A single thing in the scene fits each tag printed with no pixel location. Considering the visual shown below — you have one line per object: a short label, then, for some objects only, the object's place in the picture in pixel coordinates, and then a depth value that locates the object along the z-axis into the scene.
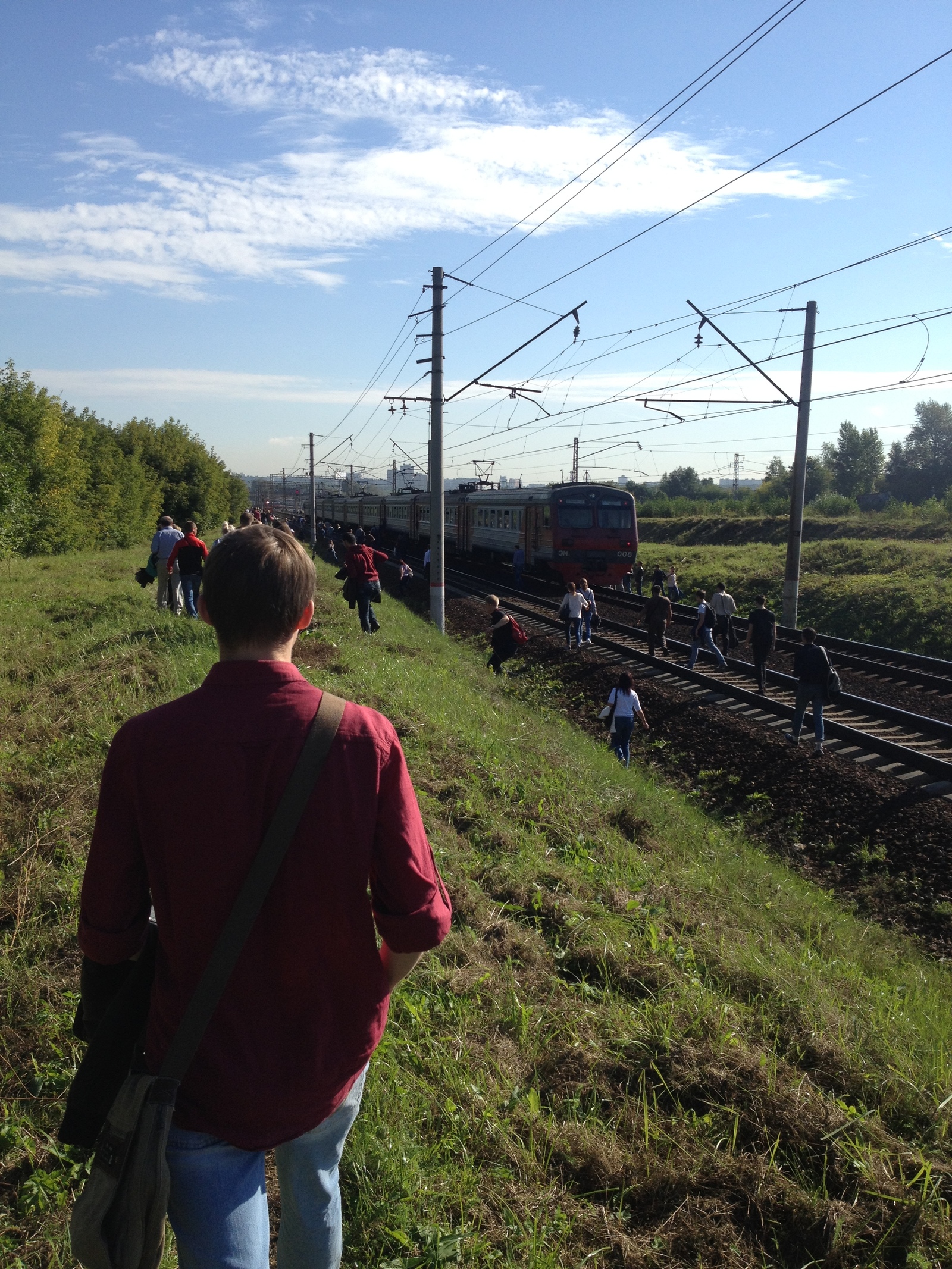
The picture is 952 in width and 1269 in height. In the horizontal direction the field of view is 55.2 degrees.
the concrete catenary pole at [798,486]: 19.72
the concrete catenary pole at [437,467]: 18.78
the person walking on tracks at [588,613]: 18.81
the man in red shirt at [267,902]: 1.70
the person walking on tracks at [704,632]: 16.83
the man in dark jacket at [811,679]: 11.53
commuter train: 24.73
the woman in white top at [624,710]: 11.21
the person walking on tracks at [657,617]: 16.98
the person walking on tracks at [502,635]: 15.05
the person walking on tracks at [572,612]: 18.08
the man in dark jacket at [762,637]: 14.63
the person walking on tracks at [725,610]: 18.36
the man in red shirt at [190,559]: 12.34
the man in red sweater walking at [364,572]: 13.82
